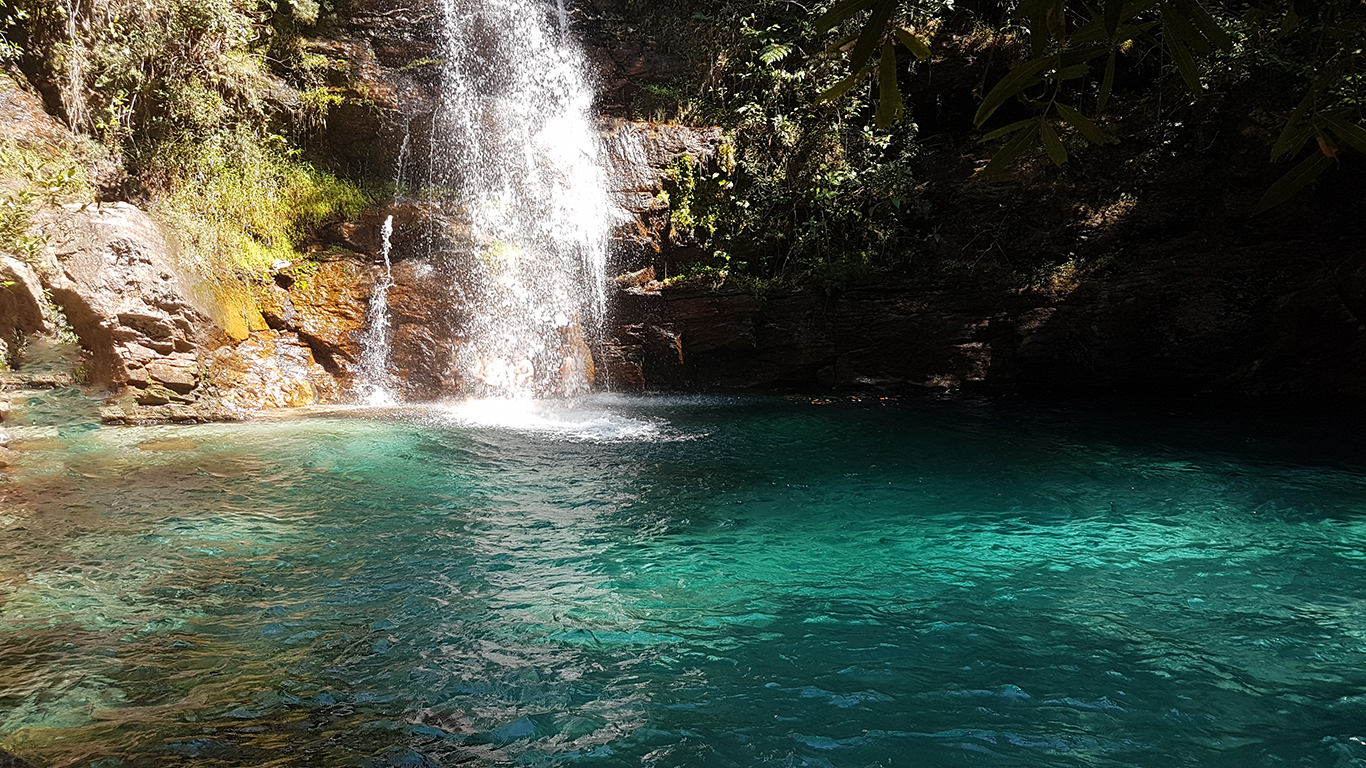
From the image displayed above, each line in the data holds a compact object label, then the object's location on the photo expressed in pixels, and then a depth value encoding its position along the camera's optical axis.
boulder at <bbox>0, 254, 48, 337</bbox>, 7.17
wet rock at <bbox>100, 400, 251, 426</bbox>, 7.71
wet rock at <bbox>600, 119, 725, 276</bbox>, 11.18
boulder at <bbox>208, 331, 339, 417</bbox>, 8.79
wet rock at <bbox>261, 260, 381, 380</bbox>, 9.98
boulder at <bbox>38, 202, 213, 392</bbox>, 7.85
